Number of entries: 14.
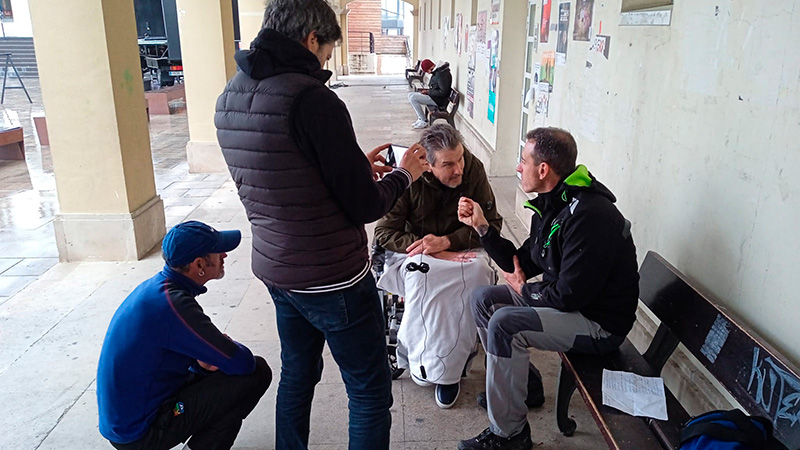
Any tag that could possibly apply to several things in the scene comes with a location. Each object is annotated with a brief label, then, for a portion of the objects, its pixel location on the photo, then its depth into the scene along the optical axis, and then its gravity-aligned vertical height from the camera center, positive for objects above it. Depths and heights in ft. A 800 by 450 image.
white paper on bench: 6.72 -3.91
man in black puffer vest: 5.49 -1.40
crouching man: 6.35 -3.37
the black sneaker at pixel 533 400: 9.08 -5.18
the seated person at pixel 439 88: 33.01 -2.21
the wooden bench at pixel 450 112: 32.89 -3.54
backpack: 5.28 -3.37
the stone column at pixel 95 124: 13.82 -1.82
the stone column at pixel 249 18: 32.30 +1.50
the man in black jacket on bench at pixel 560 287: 7.23 -2.90
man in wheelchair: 8.93 -3.24
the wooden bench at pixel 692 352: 5.78 -3.40
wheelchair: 9.68 -4.48
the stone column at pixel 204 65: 24.04 -0.76
